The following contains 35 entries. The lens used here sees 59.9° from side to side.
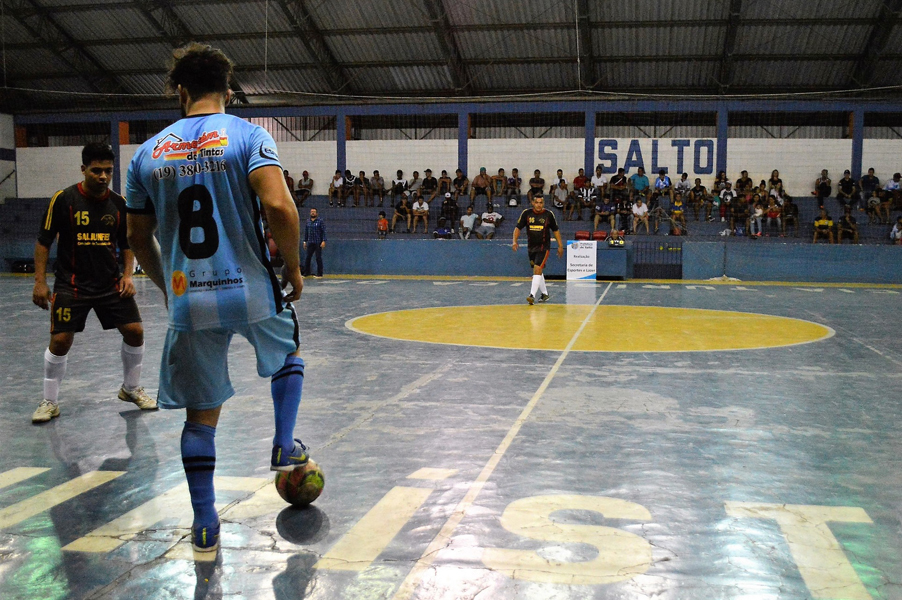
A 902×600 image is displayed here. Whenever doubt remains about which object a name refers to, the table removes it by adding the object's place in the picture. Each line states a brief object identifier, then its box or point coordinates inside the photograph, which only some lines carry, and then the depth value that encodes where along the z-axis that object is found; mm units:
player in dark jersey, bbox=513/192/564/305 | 15445
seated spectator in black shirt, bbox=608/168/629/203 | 28495
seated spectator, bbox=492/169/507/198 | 30281
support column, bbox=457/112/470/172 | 32031
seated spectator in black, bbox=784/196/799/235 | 26578
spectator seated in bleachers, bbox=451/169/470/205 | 30297
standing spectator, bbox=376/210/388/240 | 28453
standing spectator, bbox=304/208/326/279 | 24250
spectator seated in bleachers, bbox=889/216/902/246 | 25203
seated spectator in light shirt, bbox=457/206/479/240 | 27169
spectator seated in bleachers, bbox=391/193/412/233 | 28922
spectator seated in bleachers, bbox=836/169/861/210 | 28312
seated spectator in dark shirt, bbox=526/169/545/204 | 29900
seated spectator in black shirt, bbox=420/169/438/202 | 30453
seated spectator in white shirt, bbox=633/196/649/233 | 26641
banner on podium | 23625
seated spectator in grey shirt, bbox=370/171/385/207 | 31234
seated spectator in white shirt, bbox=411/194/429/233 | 28938
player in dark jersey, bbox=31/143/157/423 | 6035
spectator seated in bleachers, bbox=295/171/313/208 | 31562
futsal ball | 3918
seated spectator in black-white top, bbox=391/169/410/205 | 30953
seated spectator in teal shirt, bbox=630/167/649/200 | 29156
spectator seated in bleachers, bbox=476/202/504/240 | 27150
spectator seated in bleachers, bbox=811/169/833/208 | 28891
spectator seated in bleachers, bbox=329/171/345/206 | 31297
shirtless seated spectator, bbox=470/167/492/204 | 29672
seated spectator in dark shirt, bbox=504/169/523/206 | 30188
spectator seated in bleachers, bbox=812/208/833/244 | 25491
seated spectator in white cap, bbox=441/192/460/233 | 28375
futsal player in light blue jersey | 3381
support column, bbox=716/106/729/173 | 30641
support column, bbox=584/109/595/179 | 31297
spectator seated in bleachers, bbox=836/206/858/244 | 25625
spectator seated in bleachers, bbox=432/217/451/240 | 27047
